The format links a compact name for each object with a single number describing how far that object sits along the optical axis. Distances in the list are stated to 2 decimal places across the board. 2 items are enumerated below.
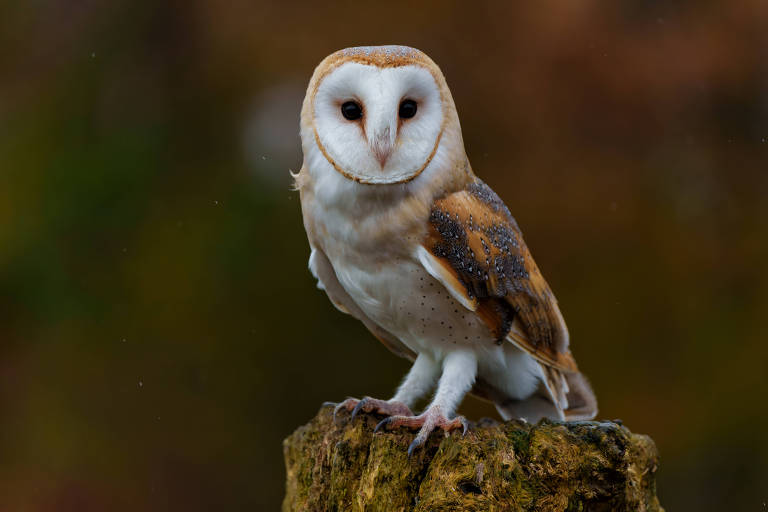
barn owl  6.57
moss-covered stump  6.54
